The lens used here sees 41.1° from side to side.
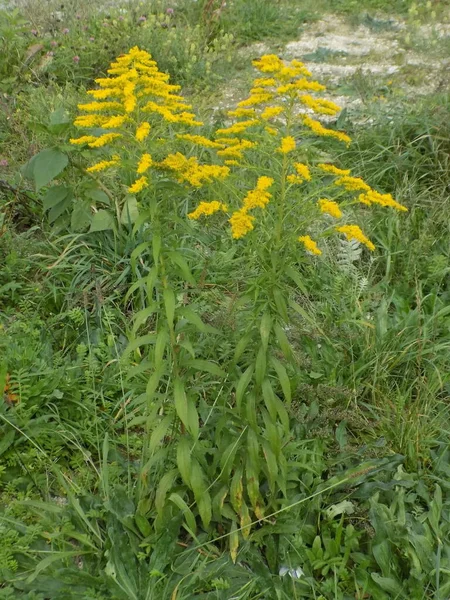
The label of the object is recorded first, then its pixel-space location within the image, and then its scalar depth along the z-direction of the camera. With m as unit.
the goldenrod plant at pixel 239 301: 1.72
